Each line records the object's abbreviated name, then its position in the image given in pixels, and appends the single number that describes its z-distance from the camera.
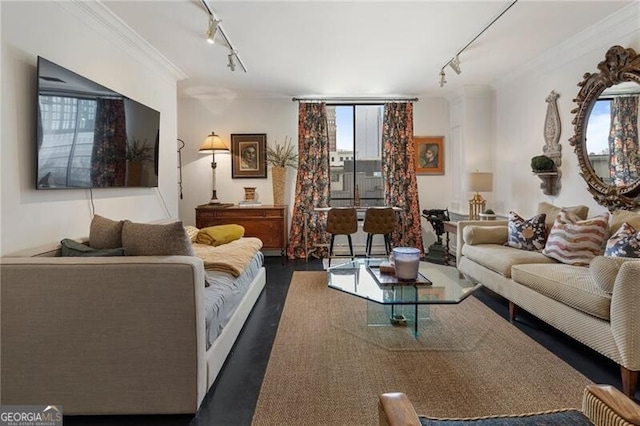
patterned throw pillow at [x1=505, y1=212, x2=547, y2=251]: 3.68
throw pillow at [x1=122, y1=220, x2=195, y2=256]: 2.04
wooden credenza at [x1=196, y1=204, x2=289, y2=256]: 5.45
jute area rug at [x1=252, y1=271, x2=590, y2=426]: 1.90
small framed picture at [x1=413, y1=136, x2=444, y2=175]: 6.21
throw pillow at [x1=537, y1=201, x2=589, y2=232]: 3.55
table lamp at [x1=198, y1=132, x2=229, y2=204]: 5.60
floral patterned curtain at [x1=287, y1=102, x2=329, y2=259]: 5.94
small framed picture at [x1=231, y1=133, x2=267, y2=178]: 6.05
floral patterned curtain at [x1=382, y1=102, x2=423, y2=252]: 6.00
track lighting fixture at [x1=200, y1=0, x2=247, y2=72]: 3.03
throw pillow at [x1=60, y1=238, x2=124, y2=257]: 2.09
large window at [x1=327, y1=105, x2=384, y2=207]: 6.27
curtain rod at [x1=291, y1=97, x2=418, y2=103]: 5.96
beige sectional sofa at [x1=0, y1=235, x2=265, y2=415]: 1.76
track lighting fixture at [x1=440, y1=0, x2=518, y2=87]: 3.07
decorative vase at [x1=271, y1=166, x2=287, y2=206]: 5.91
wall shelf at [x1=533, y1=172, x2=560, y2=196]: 4.19
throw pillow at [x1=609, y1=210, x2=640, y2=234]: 2.90
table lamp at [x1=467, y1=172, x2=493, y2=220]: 5.07
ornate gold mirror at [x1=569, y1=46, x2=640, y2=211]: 3.17
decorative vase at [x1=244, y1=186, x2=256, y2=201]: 5.88
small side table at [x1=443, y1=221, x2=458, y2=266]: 4.95
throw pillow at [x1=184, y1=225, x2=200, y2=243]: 3.98
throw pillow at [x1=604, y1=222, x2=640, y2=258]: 2.55
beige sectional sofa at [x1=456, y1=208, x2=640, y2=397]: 2.03
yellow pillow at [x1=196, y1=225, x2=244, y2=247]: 3.90
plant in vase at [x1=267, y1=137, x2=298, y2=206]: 5.93
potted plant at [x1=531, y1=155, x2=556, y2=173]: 4.15
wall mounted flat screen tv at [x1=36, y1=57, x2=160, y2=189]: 2.41
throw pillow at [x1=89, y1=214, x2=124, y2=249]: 2.29
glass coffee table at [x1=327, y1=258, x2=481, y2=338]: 2.61
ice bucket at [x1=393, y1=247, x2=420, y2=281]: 2.94
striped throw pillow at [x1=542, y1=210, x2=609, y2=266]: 3.03
